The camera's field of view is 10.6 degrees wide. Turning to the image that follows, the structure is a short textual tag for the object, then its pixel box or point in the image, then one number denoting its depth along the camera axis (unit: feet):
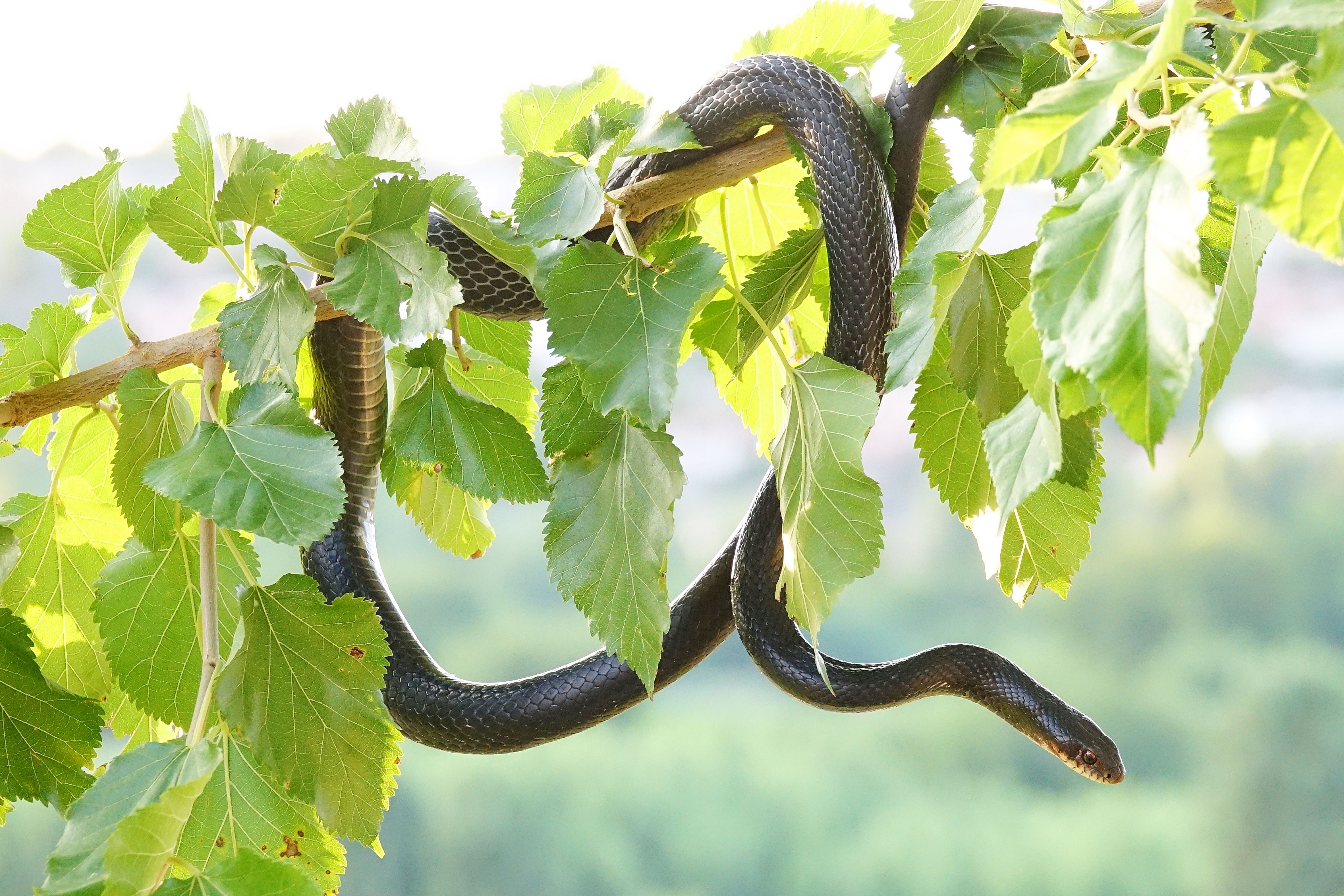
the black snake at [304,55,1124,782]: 8.84
